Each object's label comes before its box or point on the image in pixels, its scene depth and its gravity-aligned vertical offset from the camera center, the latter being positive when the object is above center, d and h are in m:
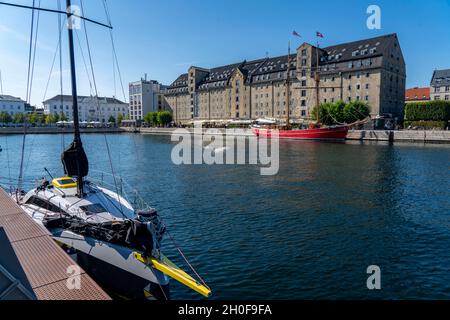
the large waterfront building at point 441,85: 128.88 +18.50
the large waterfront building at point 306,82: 106.12 +18.83
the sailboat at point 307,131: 93.44 +0.56
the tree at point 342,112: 100.12 +6.36
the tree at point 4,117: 188.81 +9.42
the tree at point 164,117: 171.25 +8.40
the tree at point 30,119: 196.75 +8.71
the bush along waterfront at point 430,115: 95.12 +5.36
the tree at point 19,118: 193.38 +9.17
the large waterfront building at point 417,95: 143.96 +16.91
